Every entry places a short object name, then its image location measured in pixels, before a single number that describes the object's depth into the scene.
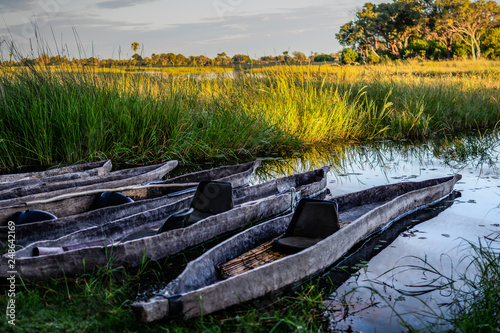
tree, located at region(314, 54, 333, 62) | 43.16
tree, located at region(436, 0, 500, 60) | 40.25
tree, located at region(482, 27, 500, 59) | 39.91
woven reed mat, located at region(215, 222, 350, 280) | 3.38
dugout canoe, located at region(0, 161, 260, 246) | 3.97
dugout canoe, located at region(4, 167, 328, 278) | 3.34
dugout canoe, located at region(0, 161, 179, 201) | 4.86
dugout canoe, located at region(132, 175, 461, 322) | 2.66
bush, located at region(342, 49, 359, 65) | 39.16
